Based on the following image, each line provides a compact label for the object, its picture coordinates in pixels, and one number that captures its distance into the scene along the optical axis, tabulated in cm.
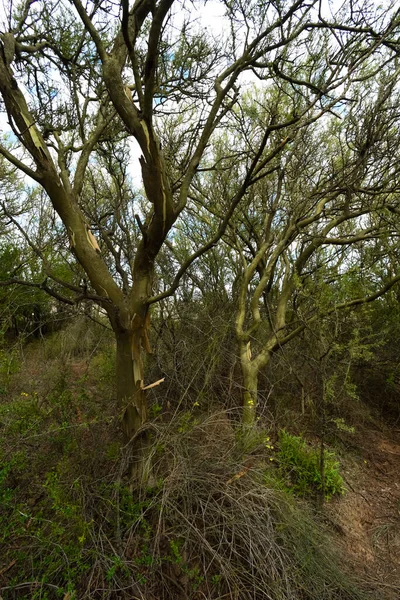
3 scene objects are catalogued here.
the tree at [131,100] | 259
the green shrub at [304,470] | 411
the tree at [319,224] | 428
